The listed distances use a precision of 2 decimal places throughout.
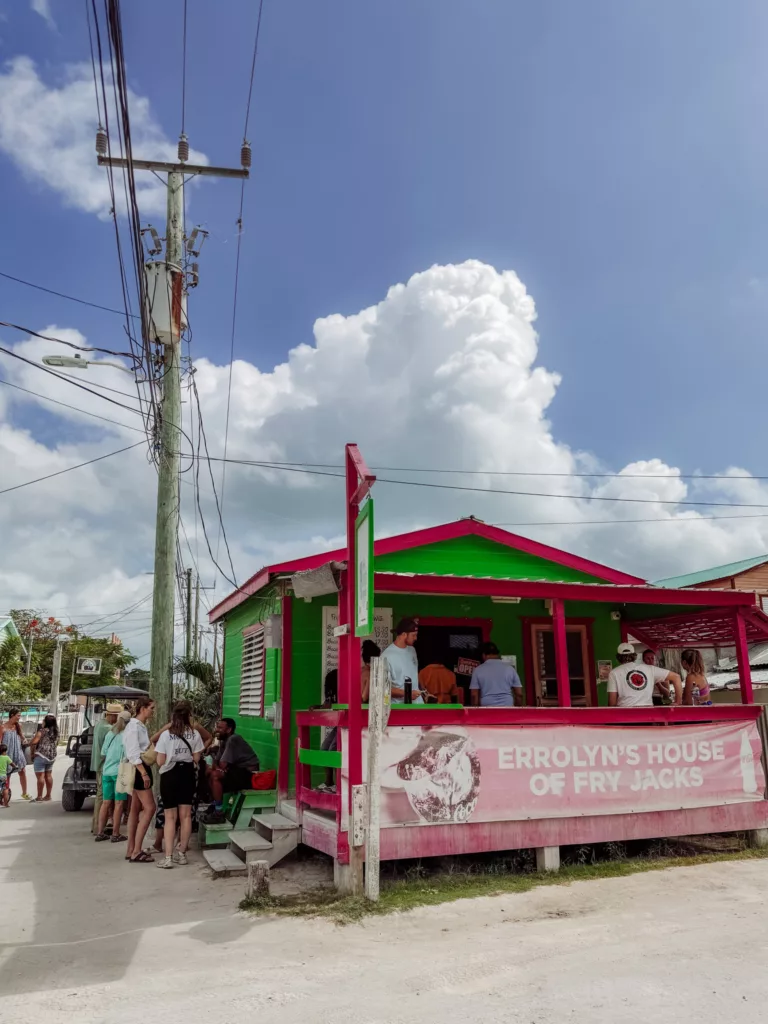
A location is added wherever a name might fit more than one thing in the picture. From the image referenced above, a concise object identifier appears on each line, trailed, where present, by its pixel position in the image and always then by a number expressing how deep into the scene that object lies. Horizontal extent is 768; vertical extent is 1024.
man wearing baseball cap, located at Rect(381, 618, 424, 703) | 7.69
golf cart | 13.61
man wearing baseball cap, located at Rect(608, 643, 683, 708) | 8.80
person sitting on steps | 9.91
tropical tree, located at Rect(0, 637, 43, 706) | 30.80
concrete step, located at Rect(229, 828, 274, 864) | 8.03
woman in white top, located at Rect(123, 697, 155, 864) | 8.68
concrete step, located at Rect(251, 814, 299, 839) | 8.30
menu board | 10.05
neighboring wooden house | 23.66
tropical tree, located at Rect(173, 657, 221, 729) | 17.47
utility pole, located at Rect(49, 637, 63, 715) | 39.00
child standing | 13.97
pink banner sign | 7.37
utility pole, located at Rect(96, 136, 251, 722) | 10.48
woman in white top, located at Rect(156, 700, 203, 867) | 8.55
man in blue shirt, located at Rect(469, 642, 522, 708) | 8.30
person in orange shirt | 9.22
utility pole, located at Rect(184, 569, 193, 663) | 31.26
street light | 10.97
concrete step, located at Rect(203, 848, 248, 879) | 7.84
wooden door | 11.23
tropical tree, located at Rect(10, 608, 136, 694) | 53.28
